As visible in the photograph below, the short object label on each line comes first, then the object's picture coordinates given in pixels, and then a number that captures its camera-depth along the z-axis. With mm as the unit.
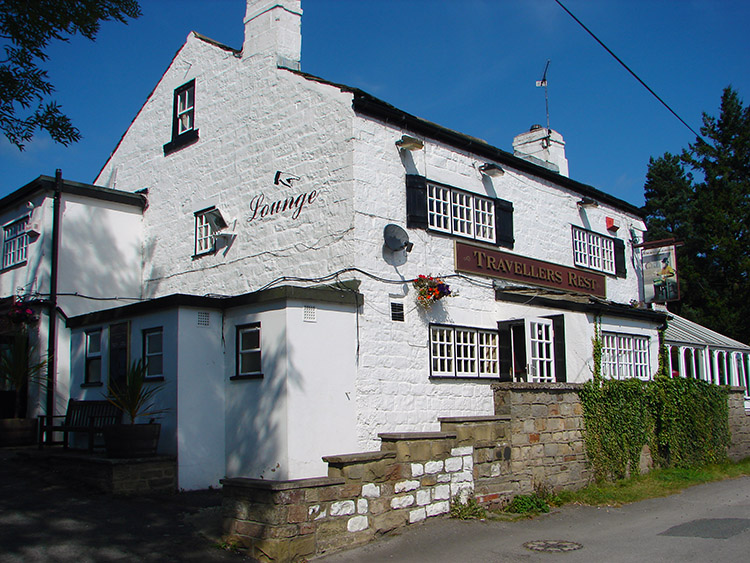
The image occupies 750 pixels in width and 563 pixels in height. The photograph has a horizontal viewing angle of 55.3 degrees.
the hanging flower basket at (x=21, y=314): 14602
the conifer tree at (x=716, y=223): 31266
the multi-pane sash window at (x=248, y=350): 11555
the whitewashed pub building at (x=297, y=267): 11352
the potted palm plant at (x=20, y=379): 14184
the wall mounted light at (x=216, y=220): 14812
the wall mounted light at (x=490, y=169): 14836
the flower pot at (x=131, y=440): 10945
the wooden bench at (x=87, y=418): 11969
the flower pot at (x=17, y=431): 14094
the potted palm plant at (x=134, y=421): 10961
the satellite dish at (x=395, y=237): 12453
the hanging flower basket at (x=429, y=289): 12742
